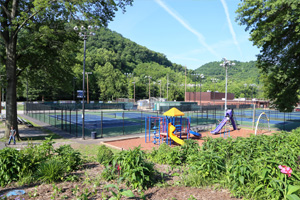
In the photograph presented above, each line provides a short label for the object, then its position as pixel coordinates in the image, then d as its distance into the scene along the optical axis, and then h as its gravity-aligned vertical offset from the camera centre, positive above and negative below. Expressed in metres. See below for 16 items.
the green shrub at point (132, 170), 5.73 -2.06
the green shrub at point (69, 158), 7.10 -2.08
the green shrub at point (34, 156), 6.76 -1.96
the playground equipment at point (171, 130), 15.63 -2.57
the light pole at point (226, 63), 29.57 +5.08
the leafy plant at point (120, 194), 4.71 -2.22
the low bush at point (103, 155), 7.86 -2.13
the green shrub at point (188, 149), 8.37 -2.05
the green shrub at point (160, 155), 8.90 -2.51
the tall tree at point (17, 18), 15.52 +6.27
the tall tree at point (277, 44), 16.59 +5.01
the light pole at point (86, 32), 16.79 +5.63
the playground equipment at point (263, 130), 22.79 -3.59
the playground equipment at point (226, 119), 21.66 -2.26
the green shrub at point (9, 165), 6.20 -2.04
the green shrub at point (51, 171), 6.26 -2.22
